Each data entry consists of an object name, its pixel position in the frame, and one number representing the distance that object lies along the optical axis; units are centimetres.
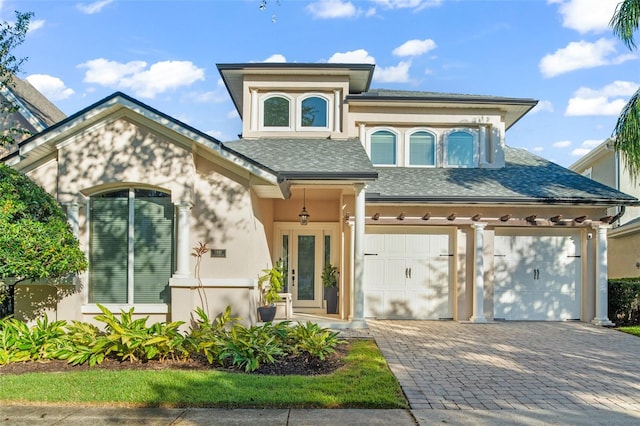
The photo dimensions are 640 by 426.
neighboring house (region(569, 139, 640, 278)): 1752
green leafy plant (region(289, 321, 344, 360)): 798
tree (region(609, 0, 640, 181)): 1234
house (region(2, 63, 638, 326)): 963
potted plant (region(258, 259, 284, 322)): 1098
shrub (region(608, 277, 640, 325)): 1287
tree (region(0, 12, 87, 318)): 774
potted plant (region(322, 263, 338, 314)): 1371
